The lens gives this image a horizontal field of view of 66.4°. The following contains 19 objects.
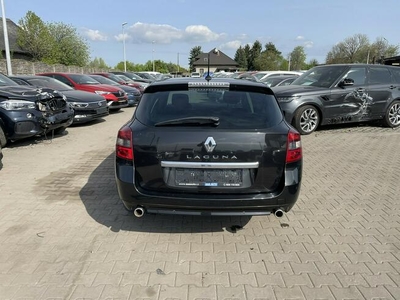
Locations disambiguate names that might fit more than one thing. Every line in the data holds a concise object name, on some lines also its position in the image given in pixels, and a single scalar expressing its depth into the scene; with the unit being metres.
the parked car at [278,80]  13.03
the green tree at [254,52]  84.75
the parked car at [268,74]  16.72
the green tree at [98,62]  67.66
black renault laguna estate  2.76
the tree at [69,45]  40.31
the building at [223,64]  71.88
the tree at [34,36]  32.62
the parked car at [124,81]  18.08
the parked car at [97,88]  11.70
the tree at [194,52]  100.88
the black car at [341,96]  8.09
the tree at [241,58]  88.34
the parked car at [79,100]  9.12
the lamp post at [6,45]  18.54
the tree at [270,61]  69.50
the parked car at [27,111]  6.12
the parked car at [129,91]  14.39
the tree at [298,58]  86.02
